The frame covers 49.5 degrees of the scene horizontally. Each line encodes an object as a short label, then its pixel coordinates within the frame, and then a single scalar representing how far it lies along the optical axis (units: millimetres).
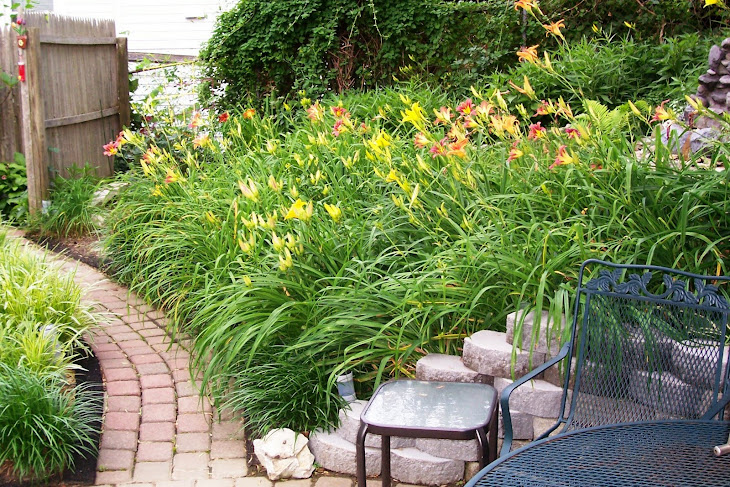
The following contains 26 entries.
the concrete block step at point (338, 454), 3439
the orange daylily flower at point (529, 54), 3713
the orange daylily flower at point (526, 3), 3729
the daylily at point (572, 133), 3848
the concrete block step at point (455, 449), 3352
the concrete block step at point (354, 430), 3416
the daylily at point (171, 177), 4852
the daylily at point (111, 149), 5652
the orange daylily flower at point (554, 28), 3871
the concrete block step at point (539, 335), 3273
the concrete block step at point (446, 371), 3384
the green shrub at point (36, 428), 3240
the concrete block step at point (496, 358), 3303
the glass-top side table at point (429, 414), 2658
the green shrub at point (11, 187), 7375
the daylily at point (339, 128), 4795
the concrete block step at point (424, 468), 3338
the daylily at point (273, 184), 3869
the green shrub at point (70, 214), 6727
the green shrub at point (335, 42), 7879
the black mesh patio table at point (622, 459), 2154
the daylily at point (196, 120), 5578
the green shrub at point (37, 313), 3688
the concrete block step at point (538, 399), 3238
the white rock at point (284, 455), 3396
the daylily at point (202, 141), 5209
